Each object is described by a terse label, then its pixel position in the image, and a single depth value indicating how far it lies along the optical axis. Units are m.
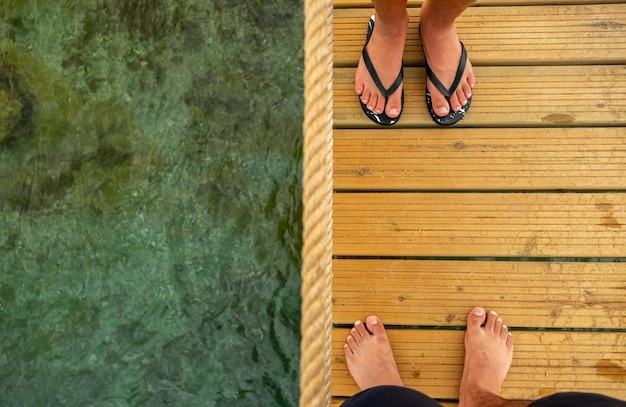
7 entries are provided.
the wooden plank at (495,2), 1.27
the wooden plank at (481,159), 1.24
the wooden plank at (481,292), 1.22
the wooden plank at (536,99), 1.25
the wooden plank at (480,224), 1.23
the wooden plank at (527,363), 1.20
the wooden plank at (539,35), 1.26
